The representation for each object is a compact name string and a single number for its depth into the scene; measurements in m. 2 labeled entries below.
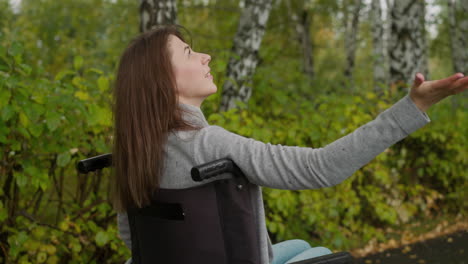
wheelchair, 1.55
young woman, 1.43
